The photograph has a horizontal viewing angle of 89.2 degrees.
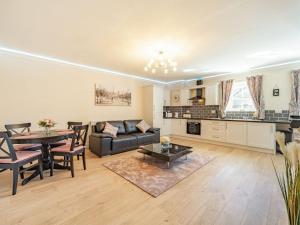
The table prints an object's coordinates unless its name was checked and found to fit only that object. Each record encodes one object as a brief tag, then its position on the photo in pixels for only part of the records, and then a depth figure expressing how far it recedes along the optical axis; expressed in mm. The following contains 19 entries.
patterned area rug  2479
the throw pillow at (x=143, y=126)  5371
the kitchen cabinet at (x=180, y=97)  6591
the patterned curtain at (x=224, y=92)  5453
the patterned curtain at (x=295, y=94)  4191
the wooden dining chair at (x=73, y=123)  4020
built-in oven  5840
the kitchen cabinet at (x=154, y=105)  6162
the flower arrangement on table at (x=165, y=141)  3697
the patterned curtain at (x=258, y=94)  4758
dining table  2470
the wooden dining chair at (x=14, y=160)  2219
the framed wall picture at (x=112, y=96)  5071
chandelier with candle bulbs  3615
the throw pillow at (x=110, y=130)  4383
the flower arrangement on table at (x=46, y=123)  3017
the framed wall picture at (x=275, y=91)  4556
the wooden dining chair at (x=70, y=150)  2838
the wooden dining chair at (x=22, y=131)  2980
